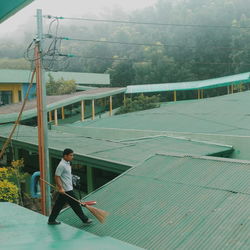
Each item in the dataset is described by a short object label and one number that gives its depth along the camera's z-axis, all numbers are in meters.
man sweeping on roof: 5.25
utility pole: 8.10
